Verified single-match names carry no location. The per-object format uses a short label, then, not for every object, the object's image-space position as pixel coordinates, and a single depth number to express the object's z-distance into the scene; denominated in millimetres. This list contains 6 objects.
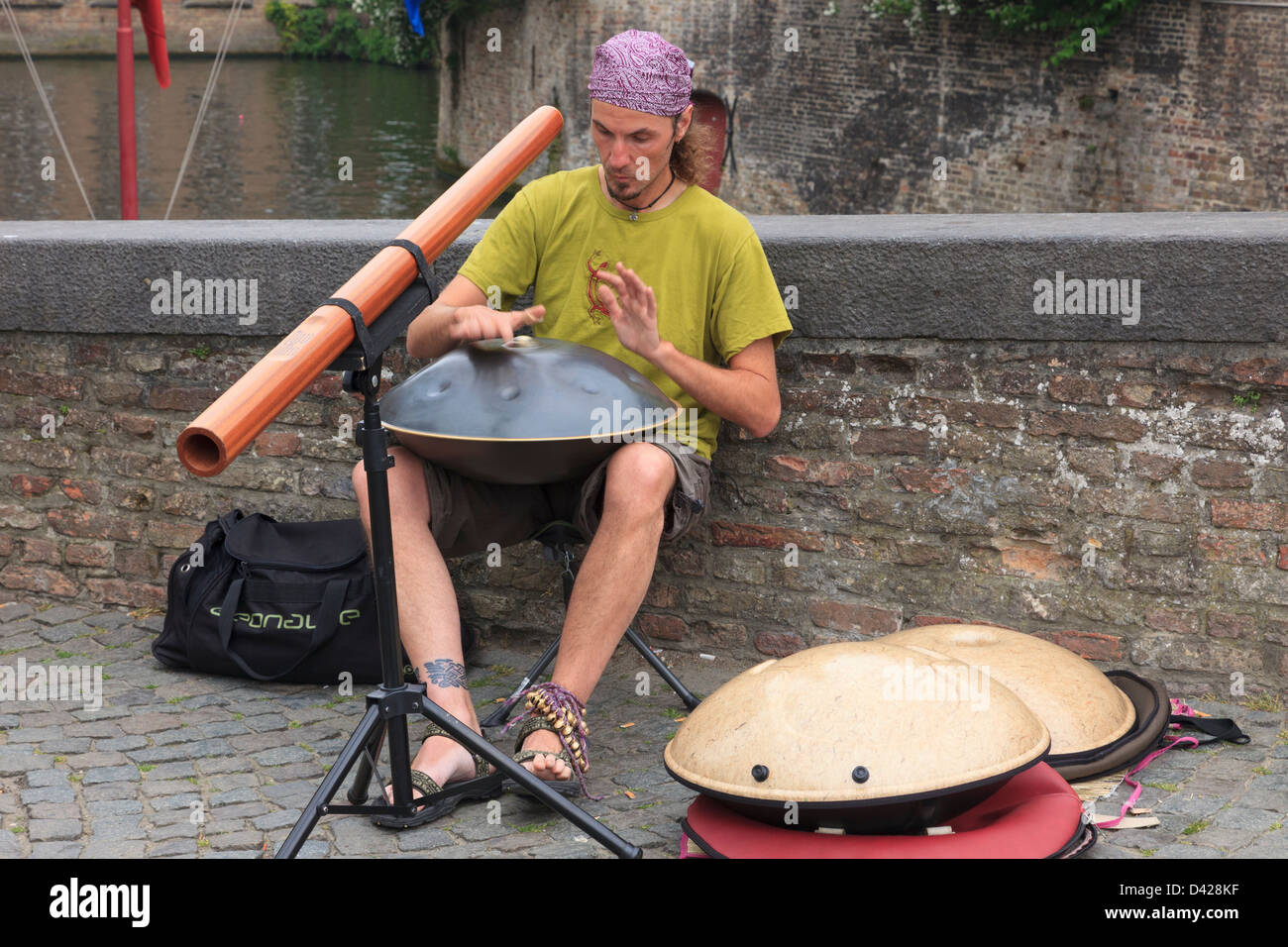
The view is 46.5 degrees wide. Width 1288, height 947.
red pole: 8322
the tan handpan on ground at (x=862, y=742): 2658
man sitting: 3221
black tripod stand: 2596
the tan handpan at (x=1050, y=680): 3209
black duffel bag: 3803
